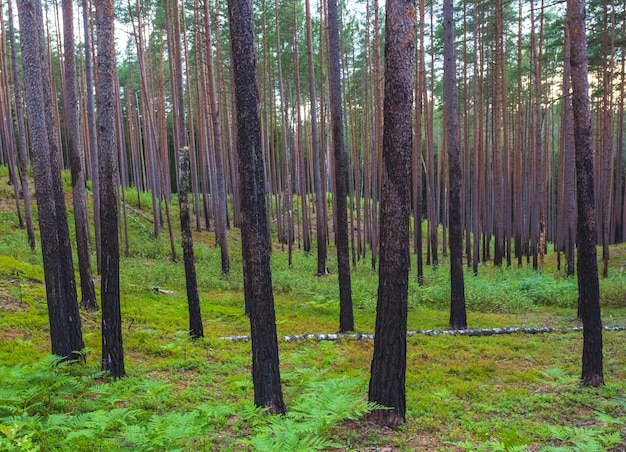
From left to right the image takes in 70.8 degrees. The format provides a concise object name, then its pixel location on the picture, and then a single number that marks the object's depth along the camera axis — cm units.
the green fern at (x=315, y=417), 387
